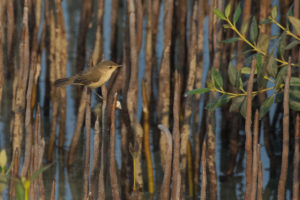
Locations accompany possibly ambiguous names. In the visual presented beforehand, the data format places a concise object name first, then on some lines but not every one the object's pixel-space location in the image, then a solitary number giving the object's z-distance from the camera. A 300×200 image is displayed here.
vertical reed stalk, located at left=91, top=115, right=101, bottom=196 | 4.70
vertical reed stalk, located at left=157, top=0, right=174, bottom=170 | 6.85
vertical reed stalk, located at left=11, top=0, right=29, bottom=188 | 6.07
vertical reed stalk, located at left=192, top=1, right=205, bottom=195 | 6.70
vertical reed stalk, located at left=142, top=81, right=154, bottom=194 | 7.37
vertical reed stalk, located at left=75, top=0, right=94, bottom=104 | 9.53
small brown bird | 6.37
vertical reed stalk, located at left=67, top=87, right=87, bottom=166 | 7.09
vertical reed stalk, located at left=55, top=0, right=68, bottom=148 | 8.13
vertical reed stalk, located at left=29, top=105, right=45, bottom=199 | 4.26
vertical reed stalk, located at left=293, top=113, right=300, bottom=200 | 4.45
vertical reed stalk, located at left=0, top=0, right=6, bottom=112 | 6.21
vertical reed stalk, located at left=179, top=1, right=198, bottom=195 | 6.42
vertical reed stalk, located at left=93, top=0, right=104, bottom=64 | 8.92
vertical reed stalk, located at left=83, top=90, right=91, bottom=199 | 4.77
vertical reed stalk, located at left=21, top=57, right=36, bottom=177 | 4.64
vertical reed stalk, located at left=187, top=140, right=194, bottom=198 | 7.26
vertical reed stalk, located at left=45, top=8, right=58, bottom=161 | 8.01
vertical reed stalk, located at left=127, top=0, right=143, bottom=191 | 6.34
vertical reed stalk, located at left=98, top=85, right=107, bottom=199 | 4.75
